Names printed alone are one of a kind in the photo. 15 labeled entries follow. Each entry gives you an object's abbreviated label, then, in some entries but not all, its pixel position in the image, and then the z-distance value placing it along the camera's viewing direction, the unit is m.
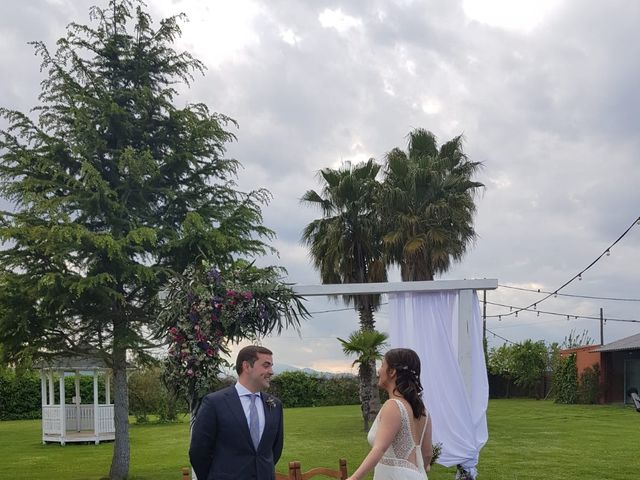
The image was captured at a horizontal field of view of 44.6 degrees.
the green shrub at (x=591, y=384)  35.53
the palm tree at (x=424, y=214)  22.72
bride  4.56
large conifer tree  13.52
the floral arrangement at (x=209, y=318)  9.32
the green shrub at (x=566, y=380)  36.53
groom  4.39
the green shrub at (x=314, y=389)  40.38
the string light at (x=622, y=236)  22.60
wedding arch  10.45
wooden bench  6.86
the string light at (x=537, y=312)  42.16
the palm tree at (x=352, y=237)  24.23
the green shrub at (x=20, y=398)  35.62
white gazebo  23.56
